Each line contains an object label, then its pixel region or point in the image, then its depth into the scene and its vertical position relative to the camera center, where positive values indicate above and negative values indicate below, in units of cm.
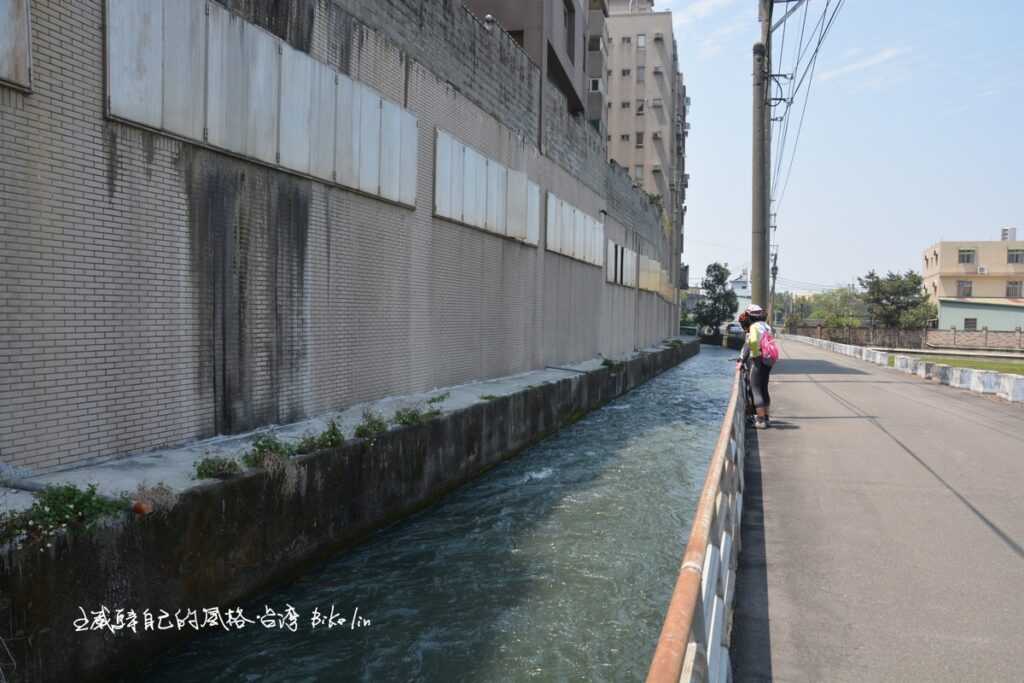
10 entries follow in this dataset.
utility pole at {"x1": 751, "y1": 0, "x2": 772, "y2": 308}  1922 +356
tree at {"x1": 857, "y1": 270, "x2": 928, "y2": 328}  7556 +335
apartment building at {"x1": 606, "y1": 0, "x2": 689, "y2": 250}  7000 +2144
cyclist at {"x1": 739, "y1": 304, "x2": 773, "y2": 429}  1352 -59
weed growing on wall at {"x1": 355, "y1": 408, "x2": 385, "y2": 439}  969 -143
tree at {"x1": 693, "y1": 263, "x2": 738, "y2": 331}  7594 +260
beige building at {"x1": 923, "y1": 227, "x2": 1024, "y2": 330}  7762 +611
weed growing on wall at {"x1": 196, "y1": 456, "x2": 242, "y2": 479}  694 -144
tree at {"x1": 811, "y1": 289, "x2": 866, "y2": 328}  8364 +447
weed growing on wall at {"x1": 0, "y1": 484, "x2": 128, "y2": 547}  489 -142
